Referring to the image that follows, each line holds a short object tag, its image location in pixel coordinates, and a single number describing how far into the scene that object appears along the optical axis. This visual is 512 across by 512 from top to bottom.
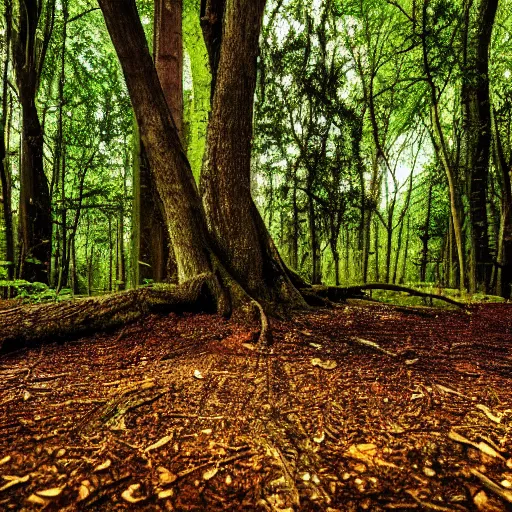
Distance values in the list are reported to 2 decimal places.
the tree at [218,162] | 3.34
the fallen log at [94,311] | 2.56
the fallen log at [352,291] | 4.56
